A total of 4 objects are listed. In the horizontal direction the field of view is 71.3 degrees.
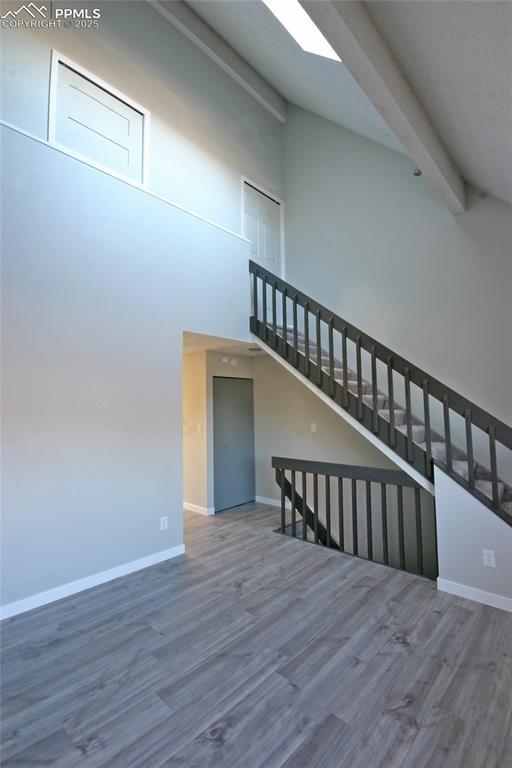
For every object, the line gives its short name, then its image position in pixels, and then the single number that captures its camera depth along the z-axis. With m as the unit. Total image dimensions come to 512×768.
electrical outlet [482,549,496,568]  2.70
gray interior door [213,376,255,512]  5.29
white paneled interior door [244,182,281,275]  5.47
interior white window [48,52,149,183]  3.38
